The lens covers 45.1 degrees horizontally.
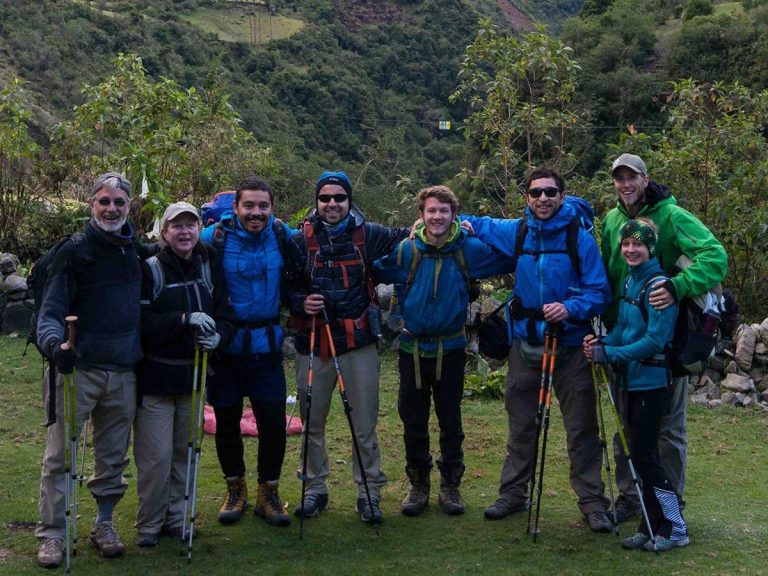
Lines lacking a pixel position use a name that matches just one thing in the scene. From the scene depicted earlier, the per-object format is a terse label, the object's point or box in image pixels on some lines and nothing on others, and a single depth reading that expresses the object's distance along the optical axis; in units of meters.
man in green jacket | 5.21
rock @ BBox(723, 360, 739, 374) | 10.12
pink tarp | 7.93
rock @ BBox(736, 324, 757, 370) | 10.07
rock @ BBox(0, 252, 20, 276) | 12.60
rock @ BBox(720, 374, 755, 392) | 9.84
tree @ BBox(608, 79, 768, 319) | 11.09
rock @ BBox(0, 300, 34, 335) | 12.18
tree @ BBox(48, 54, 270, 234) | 13.66
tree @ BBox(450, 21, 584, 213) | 12.57
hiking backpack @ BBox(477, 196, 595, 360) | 5.46
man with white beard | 4.89
